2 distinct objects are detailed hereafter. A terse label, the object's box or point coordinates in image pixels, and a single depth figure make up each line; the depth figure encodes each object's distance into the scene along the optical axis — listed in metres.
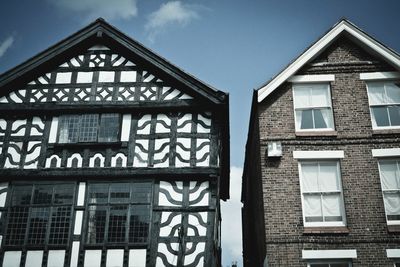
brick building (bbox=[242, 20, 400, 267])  12.84
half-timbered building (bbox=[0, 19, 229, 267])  13.15
